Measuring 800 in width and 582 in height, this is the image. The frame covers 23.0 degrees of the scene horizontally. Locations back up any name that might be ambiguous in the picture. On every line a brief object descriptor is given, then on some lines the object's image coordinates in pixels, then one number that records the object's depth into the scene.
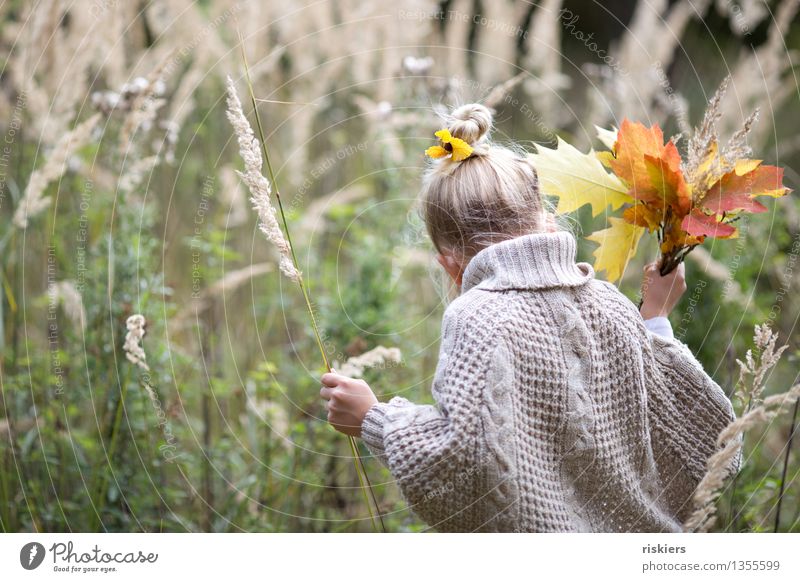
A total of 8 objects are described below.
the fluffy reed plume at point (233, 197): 3.59
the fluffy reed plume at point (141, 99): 2.98
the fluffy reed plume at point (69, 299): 3.09
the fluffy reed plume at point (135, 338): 2.76
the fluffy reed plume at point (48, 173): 2.98
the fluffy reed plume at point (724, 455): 2.54
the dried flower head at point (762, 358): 2.62
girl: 2.52
